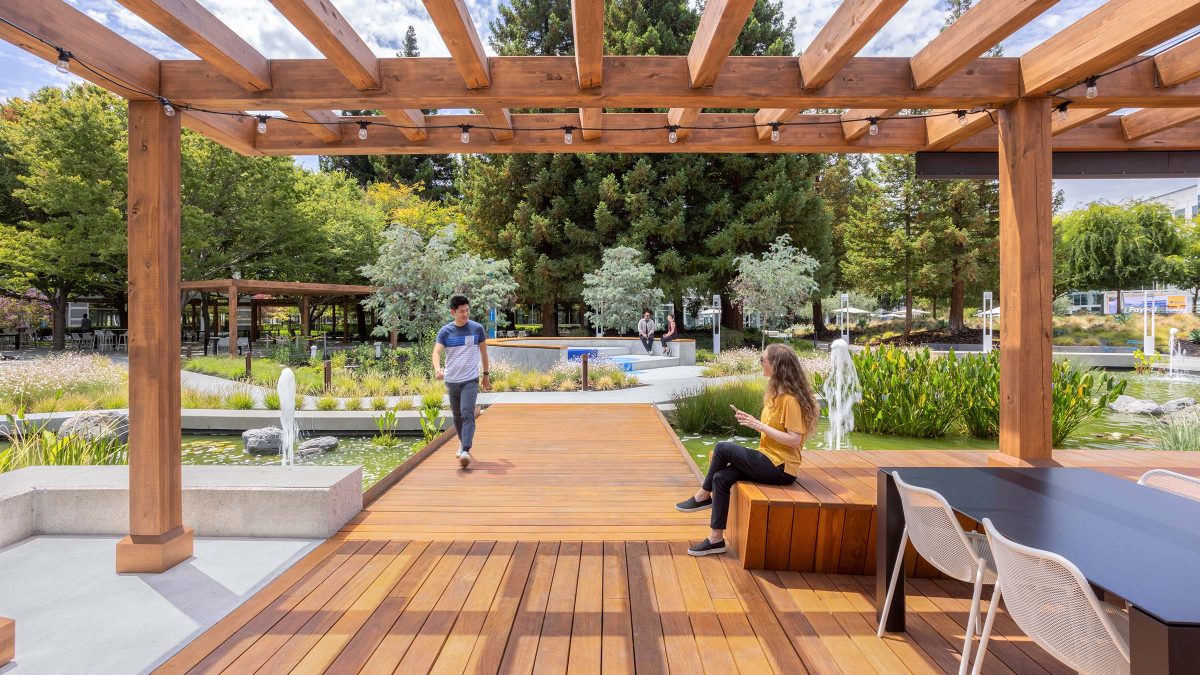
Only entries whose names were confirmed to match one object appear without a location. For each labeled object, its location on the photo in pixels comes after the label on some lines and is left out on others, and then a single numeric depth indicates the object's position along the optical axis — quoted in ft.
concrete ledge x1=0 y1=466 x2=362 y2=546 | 12.23
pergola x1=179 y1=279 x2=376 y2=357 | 55.62
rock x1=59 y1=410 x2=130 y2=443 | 21.99
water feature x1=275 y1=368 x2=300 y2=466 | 21.59
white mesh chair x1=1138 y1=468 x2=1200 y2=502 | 8.52
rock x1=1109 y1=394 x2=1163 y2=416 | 29.07
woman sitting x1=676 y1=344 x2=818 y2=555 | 10.64
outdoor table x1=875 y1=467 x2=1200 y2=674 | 4.30
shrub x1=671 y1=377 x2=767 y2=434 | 26.96
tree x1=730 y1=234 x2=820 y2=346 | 66.95
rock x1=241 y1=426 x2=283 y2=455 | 23.98
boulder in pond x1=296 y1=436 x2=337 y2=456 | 23.76
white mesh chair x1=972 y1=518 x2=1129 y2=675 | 4.79
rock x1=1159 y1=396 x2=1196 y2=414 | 28.99
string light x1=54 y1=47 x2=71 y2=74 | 8.82
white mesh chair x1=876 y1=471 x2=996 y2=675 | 6.70
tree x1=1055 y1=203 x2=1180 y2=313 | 98.43
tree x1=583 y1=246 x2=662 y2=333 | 66.39
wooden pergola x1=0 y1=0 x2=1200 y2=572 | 9.50
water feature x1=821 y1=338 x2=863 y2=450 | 25.41
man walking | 16.99
